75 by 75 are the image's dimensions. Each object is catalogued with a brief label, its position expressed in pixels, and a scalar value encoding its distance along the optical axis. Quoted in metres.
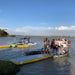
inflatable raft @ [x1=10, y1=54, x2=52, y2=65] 7.27
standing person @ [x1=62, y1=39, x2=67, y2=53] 11.15
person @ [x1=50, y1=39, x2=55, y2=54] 10.29
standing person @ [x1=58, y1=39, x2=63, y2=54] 10.48
